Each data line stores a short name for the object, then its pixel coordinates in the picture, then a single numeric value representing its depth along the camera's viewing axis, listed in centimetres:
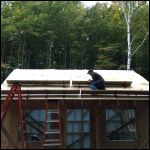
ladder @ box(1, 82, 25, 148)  377
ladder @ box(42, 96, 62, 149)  410
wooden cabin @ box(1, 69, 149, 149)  415
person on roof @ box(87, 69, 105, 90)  440
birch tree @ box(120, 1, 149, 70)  1189
